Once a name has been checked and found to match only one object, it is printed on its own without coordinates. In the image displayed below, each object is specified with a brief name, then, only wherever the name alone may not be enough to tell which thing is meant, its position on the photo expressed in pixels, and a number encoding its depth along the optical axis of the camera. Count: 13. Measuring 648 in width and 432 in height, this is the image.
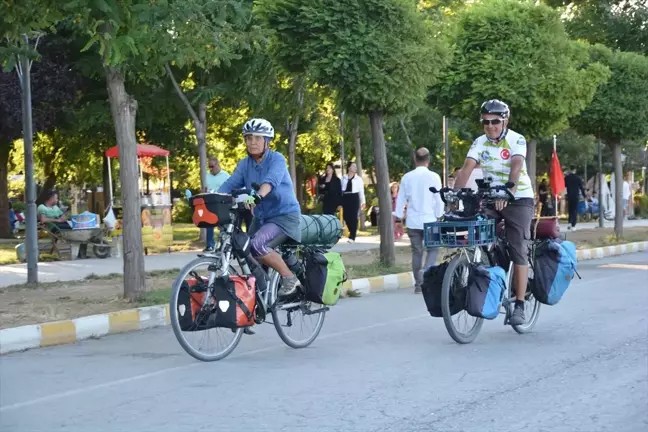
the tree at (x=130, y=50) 10.61
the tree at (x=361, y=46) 16.05
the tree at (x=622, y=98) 25.39
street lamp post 14.31
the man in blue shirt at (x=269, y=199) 8.84
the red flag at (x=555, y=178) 25.86
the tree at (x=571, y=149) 45.09
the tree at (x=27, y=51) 11.65
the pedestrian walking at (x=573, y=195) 33.59
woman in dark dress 25.59
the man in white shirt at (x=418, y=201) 14.12
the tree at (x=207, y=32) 11.48
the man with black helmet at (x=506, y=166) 9.38
